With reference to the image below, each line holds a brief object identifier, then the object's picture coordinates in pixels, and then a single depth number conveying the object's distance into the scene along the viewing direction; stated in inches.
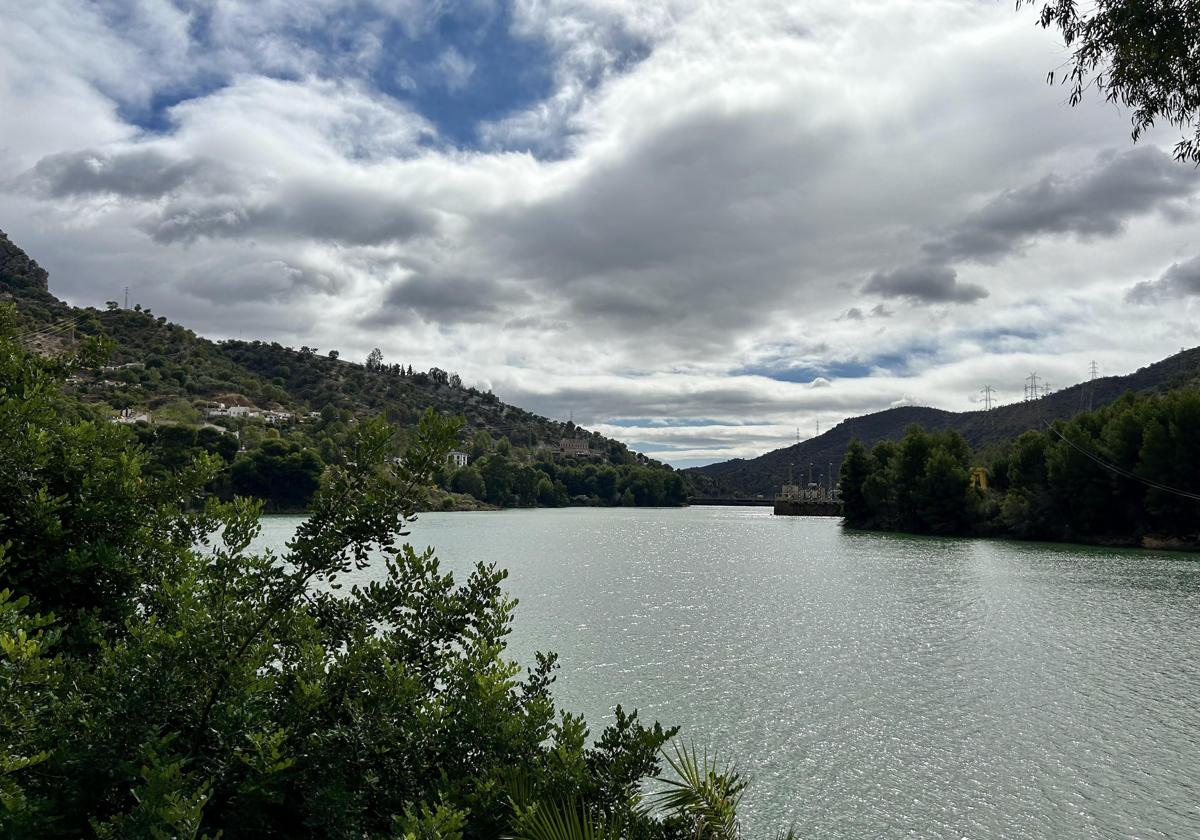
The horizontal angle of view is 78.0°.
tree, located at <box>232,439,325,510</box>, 3801.7
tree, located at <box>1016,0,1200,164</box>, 325.7
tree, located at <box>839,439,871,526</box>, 4082.2
